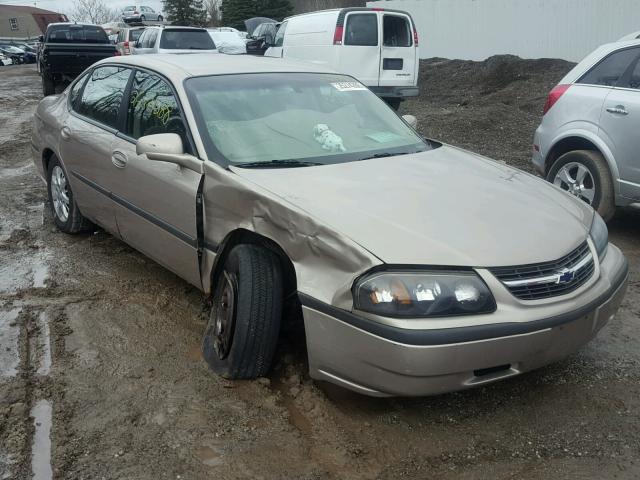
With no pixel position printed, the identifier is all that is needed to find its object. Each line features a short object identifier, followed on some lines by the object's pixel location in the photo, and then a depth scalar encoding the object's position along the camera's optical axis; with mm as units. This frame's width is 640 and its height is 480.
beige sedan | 2711
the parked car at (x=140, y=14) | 49125
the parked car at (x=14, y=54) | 46906
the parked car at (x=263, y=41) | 15962
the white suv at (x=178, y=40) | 17359
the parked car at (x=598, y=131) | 5422
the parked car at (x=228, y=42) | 19812
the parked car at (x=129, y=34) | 24594
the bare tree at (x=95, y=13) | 85312
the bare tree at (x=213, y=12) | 57878
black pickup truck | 17453
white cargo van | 12961
